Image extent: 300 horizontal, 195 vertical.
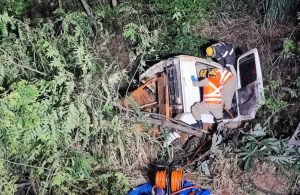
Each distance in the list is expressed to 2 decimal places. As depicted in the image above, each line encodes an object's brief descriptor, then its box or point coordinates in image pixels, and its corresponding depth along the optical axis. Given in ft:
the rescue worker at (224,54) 16.47
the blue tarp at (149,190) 13.34
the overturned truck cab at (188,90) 15.22
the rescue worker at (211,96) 14.82
